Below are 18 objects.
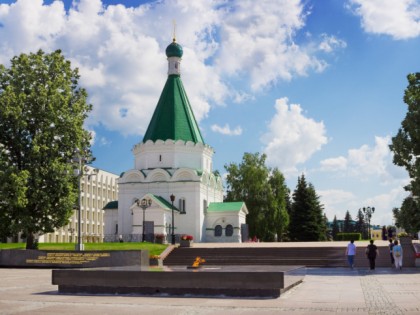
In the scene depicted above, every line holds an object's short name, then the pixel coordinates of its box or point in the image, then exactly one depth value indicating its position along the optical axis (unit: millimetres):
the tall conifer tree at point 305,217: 59219
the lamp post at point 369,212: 71938
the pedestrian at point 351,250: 22500
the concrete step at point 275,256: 26641
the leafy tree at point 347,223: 114375
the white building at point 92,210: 72231
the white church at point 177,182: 51031
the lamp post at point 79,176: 24602
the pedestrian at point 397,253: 21641
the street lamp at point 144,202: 45125
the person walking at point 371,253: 21766
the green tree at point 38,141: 28047
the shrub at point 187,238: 33031
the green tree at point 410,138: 24922
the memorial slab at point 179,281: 12117
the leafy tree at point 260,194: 60344
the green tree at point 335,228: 110500
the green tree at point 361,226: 112375
